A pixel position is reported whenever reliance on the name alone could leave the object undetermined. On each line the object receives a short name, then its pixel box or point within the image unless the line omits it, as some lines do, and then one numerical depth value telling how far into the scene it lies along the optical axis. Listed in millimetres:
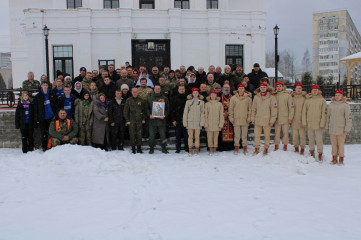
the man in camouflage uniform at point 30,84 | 11663
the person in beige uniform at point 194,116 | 9602
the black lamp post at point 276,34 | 15766
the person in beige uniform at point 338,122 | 8391
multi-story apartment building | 82250
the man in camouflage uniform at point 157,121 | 9973
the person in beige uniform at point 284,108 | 9109
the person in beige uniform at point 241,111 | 9531
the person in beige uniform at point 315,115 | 8719
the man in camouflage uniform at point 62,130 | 9391
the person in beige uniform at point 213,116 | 9539
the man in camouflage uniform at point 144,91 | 10406
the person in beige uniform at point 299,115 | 9094
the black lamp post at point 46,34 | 15424
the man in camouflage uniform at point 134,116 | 9898
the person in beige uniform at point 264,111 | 9203
